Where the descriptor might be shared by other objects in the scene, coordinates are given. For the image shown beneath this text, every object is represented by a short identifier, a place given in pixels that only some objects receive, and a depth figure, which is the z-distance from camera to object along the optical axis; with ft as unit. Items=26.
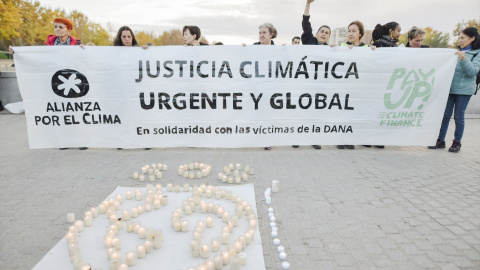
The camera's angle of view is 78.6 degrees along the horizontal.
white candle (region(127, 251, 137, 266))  8.38
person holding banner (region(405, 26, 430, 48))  20.84
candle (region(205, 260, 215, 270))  8.13
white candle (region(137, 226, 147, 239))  9.87
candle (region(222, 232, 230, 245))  9.44
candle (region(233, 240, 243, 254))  8.96
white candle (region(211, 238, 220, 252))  9.10
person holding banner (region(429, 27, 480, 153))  18.90
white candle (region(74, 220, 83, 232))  10.16
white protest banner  18.97
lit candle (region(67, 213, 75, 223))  10.82
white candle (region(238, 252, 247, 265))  8.39
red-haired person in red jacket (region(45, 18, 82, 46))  18.98
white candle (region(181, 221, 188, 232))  10.24
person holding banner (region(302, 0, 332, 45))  19.85
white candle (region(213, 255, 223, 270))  8.31
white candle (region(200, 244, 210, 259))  8.70
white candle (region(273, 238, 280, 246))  9.52
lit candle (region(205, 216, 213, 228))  10.58
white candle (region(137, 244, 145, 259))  8.73
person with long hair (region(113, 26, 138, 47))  19.74
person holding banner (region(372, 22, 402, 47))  20.77
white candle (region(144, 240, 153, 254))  8.98
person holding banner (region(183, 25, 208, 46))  20.94
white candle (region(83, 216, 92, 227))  10.50
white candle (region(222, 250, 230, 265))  8.52
